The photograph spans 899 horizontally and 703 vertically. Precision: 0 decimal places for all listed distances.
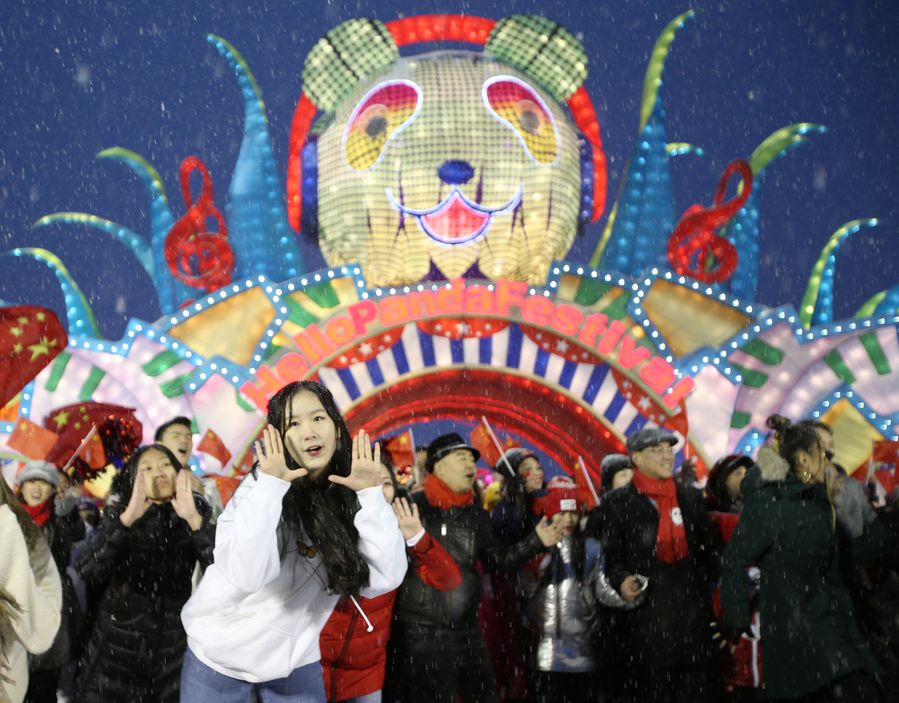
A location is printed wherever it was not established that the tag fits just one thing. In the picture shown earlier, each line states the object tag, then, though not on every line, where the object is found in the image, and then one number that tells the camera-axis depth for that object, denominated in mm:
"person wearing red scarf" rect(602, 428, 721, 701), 5371
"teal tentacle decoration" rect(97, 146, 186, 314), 19641
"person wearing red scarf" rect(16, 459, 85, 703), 5957
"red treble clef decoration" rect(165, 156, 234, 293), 17594
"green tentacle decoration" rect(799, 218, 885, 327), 19906
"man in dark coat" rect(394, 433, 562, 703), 5188
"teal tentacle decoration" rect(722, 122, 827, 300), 19094
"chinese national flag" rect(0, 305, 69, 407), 4406
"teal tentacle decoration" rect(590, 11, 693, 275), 18875
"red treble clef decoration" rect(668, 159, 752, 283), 17562
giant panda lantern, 17141
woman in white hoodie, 3113
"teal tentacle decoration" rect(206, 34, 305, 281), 18641
